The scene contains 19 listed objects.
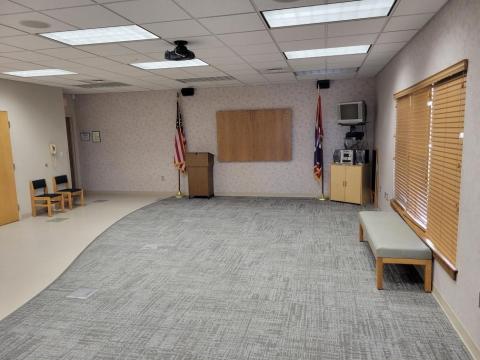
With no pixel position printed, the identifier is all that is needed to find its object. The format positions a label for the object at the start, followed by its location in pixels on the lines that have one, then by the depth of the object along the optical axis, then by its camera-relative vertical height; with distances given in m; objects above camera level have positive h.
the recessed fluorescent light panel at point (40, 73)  5.84 +1.18
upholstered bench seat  3.32 -1.10
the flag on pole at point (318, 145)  7.82 -0.25
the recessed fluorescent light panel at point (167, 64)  5.48 +1.17
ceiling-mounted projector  4.10 +0.98
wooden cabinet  7.19 -1.03
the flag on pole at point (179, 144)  8.62 -0.13
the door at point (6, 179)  6.40 -0.63
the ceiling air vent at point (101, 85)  7.39 +1.18
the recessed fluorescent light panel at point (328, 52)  4.93 +1.16
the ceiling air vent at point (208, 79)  6.94 +1.16
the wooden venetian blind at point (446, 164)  2.83 -0.29
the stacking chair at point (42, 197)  6.97 -1.06
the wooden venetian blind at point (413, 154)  3.83 -0.28
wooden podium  8.47 -0.86
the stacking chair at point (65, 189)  7.61 -1.03
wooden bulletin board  8.20 +0.03
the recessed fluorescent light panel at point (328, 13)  3.18 +1.13
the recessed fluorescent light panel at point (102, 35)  3.71 +1.15
